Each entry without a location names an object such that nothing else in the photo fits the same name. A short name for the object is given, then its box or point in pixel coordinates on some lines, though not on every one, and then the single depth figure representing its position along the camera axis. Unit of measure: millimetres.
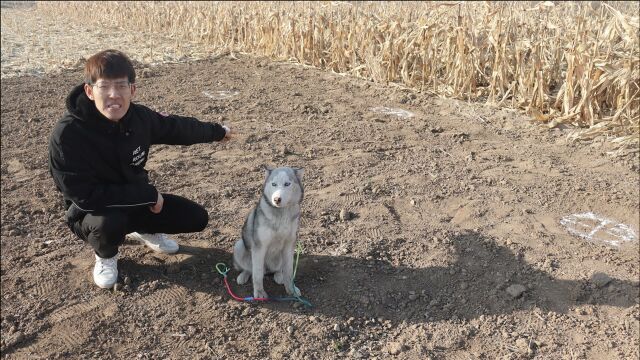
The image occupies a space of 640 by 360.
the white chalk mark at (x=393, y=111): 7133
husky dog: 2926
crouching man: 3182
